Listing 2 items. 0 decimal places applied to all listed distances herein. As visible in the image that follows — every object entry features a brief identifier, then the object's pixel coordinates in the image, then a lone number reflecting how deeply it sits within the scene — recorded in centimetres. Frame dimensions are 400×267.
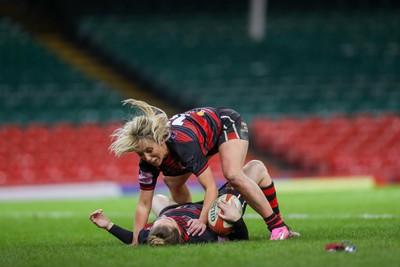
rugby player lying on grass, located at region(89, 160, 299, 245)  1594
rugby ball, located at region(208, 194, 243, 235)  1633
